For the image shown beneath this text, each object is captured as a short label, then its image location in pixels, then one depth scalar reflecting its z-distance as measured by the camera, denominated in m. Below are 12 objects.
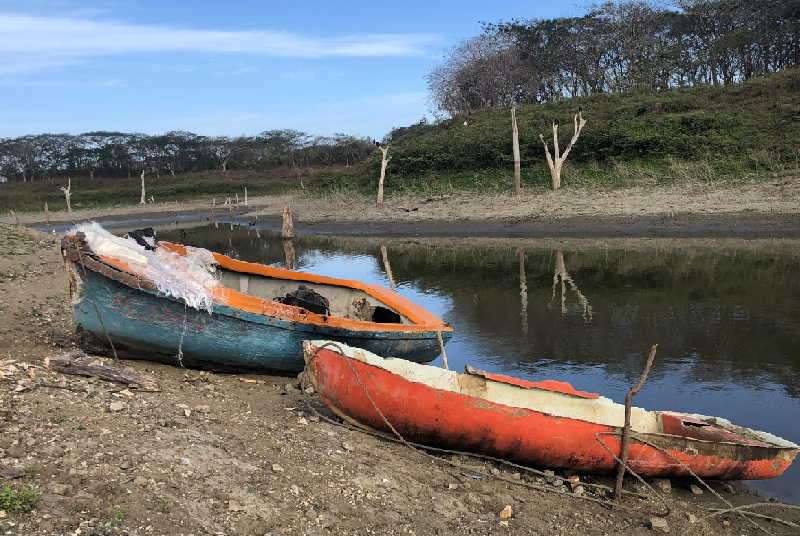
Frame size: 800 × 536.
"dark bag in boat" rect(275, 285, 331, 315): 9.77
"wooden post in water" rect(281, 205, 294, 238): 29.27
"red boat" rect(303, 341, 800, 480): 6.38
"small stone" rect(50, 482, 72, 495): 4.38
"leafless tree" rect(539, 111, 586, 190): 28.50
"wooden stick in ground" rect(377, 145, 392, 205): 33.12
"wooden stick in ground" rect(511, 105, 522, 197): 27.77
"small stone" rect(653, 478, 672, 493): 6.51
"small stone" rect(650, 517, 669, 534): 5.64
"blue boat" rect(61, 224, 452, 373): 8.13
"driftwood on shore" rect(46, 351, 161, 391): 7.02
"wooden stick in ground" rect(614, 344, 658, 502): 5.98
